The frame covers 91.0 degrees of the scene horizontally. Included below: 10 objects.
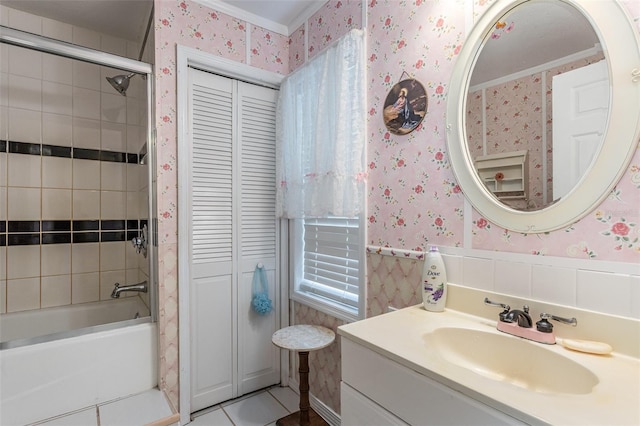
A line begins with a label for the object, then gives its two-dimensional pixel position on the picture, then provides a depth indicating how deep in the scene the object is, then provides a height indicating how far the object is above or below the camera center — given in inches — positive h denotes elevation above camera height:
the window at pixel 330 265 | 70.1 -13.3
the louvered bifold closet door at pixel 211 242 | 77.0 -7.8
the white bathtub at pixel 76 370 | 55.9 -30.9
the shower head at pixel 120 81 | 73.4 +30.8
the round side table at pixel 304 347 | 66.0 -28.2
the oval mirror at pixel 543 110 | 34.3 +13.0
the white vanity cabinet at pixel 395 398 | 27.9 -19.2
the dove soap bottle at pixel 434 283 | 48.2 -11.1
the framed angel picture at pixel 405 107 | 53.9 +18.8
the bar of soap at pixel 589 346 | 32.8 -14.3
